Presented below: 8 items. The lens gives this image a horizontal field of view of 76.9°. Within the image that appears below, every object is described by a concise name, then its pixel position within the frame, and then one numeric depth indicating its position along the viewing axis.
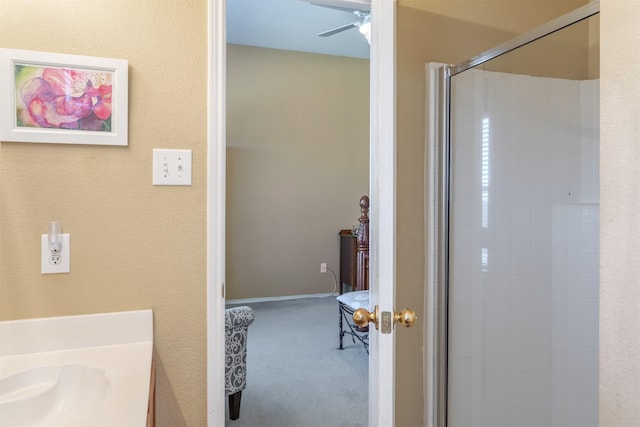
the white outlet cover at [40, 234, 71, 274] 1.21
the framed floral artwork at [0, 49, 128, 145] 1.16
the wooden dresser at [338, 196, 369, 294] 3.88
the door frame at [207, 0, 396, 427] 1.07
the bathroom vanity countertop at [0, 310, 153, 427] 0.85
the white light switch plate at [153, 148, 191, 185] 1.30
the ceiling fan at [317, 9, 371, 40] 2.75
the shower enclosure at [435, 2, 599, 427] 1.67
